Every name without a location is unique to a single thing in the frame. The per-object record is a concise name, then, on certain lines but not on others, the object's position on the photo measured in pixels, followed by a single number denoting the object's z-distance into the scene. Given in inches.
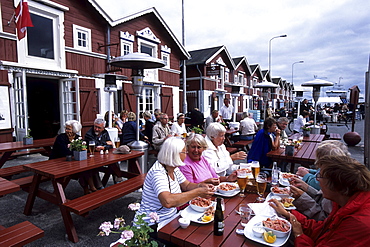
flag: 242.4
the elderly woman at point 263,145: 164.9
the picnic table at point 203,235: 57.0
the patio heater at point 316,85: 304.2
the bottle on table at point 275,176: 92.8
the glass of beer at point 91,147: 145.8
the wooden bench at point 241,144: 264.1
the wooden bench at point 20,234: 77.2
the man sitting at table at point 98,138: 165.3
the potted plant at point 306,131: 250.8
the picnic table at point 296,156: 153.5
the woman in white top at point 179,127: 259.8
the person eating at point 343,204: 46.9
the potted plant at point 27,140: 193.8
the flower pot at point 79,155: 136.4
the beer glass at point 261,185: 82.1
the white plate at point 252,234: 56.1
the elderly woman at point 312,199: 75.9
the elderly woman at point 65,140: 147.3
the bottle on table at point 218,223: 59.4
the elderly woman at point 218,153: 126.1
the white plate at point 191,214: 66.1
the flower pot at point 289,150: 159.8
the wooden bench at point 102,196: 101.4
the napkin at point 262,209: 70.5
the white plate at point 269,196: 81.0
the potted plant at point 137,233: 46.6
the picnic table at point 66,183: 107.0
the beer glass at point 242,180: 84.4
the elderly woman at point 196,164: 101.2
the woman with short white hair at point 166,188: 72.1
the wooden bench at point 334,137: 296.4
